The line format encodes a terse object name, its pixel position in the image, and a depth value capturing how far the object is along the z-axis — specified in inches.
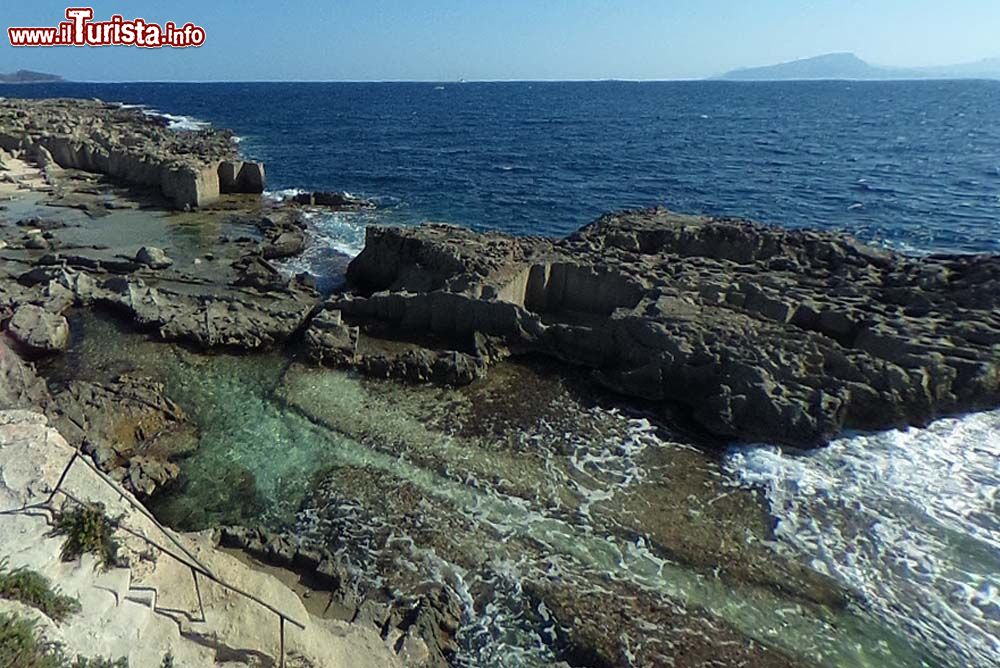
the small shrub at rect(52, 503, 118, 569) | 425.6
